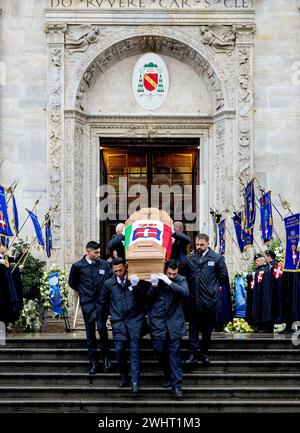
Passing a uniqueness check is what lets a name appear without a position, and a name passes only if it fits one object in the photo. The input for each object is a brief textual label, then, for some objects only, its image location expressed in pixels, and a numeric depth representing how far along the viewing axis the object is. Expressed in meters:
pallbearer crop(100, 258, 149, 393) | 14.84
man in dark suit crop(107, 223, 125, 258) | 15.64
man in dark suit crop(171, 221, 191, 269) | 15.73
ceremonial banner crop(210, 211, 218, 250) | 22.20
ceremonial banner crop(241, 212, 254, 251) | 20.14
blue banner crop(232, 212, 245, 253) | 20.72
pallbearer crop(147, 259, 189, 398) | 14.77
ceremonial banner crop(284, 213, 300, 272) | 17.39
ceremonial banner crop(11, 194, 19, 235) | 19.58
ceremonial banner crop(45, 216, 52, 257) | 21.83
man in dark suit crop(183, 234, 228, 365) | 15.59
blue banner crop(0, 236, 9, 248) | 18.41
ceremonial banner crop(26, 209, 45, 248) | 20.45
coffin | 14.66
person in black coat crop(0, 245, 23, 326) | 17.98
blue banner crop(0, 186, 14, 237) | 17.56
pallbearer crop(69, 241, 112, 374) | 15.52
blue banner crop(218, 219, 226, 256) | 21.80
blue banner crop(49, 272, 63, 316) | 21.48
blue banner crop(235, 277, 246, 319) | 21.48
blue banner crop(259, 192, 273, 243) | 19.44
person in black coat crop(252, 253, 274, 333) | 19.12
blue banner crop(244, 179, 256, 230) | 19.92
